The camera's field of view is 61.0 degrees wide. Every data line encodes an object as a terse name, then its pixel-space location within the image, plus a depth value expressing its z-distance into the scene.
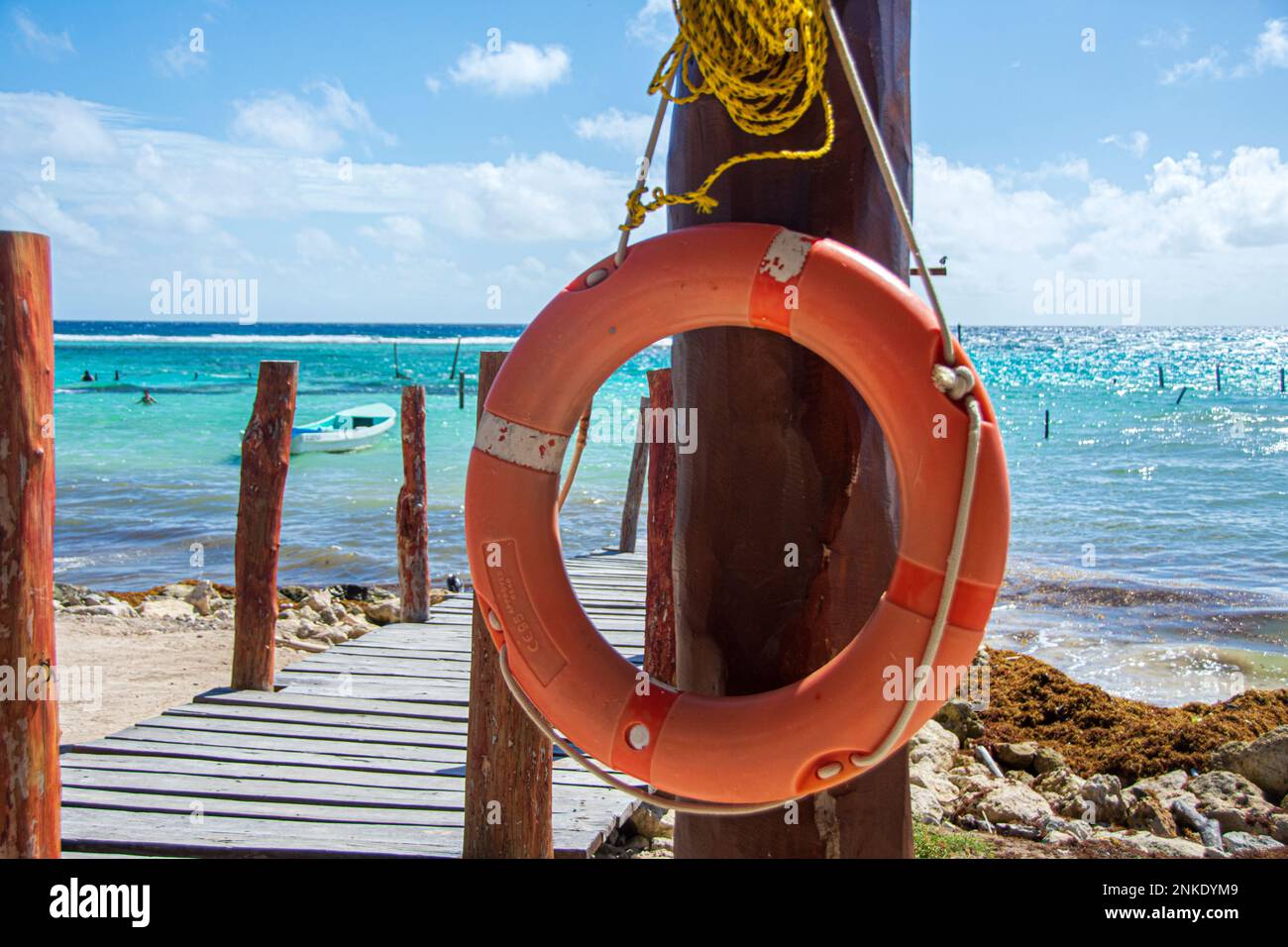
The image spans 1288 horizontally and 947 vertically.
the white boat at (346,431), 18.05
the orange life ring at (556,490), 1.81
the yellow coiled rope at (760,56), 1.80
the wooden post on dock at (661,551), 4.83
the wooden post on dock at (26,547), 2.35
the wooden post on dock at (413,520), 6.40
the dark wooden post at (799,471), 1.98
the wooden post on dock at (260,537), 5.02
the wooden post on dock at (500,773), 3.02
